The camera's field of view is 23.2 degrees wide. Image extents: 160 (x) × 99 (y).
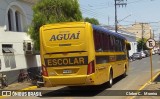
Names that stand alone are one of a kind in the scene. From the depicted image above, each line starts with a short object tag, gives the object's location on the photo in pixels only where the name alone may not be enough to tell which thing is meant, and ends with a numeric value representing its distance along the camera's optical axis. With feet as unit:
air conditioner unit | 100.07
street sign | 75.12
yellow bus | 55.72
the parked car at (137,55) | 237.74
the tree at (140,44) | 357.41
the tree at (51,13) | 91.71
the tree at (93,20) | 198.82
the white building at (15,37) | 89.40
